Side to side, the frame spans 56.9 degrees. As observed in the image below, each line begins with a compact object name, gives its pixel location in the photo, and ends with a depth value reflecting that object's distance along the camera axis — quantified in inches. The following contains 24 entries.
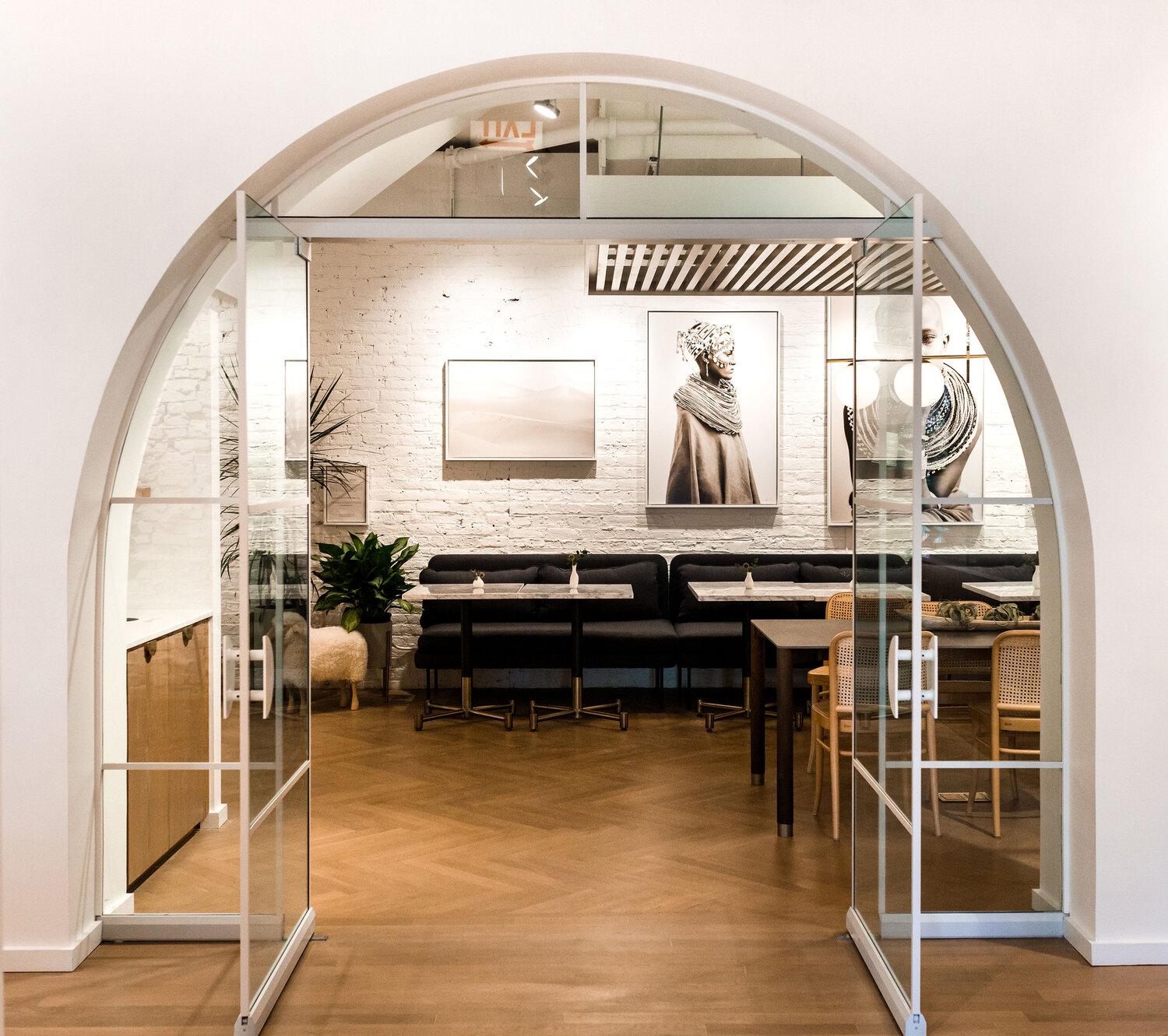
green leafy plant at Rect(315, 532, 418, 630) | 321.1
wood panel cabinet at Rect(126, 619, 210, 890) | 160.4
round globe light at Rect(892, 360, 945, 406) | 138.5
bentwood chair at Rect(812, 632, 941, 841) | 184.2
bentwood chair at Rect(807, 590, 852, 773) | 205.5
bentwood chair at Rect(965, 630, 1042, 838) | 152.2
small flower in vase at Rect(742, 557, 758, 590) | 279.2
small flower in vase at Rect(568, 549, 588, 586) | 296.7
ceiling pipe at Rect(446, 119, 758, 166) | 147.5
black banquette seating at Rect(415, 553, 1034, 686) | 313.9
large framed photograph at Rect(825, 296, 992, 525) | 137.9
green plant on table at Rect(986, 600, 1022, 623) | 151.0
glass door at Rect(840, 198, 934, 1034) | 121.0
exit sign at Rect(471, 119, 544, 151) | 147.2
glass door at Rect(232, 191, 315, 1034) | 120.2
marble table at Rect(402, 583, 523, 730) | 285.3
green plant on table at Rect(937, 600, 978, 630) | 144.4
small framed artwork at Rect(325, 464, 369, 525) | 345.7
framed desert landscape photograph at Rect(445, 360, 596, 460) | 344.8
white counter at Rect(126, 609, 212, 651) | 159.3
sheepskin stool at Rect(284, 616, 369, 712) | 307.6
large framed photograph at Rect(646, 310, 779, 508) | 345.1
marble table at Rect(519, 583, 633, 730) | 284.0
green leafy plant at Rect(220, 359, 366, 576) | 340.2
